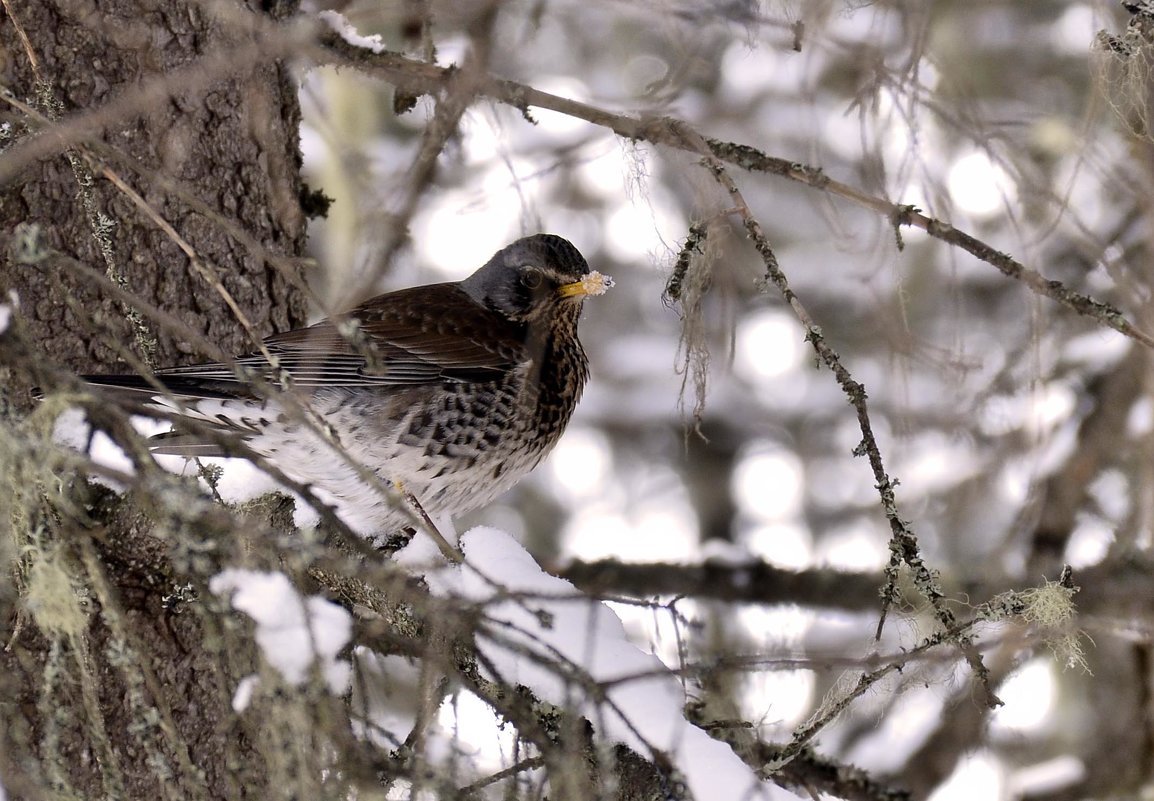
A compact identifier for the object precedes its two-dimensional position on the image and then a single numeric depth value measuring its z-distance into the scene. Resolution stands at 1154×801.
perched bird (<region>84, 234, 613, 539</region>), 6.54
